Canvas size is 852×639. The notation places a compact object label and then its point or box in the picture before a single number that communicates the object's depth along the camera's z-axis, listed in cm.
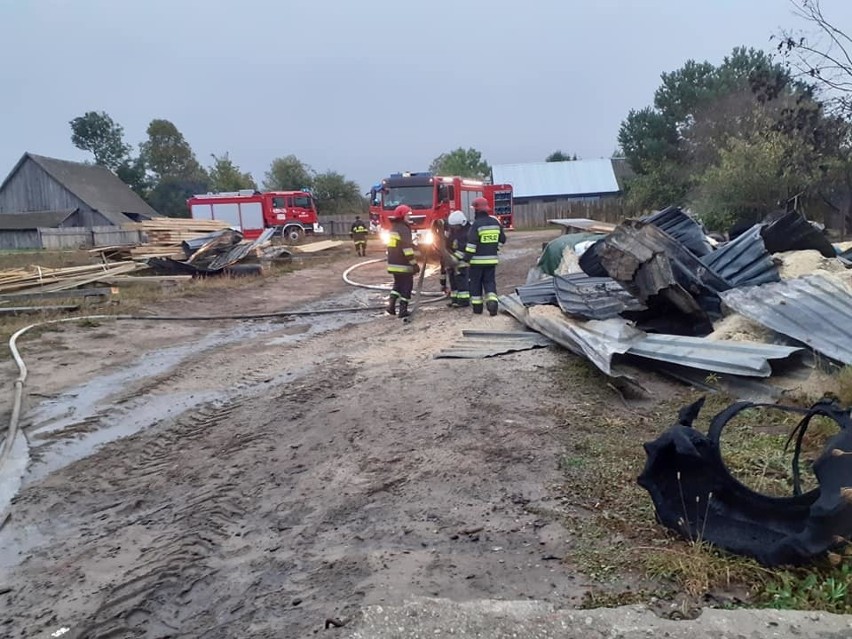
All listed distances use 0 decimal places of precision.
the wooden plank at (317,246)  2397
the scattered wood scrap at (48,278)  1315
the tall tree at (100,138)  6359
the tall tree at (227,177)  5869
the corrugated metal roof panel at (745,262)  761
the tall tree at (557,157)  8106
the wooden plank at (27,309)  1178
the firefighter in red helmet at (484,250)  940
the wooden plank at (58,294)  1270
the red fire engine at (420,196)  2092
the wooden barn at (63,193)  4338
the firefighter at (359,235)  2270
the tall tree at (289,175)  5272
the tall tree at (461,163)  7538
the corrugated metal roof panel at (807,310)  568
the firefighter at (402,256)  955
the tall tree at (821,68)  838
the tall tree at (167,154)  6062
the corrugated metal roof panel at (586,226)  1557
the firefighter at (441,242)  1123
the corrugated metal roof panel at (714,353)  552
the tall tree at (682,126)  3494
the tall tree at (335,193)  5028
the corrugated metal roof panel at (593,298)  721
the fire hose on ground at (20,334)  606
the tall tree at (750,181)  2020
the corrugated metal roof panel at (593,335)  602
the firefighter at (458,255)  1041
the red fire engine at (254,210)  3156
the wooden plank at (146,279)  1488
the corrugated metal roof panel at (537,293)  825
